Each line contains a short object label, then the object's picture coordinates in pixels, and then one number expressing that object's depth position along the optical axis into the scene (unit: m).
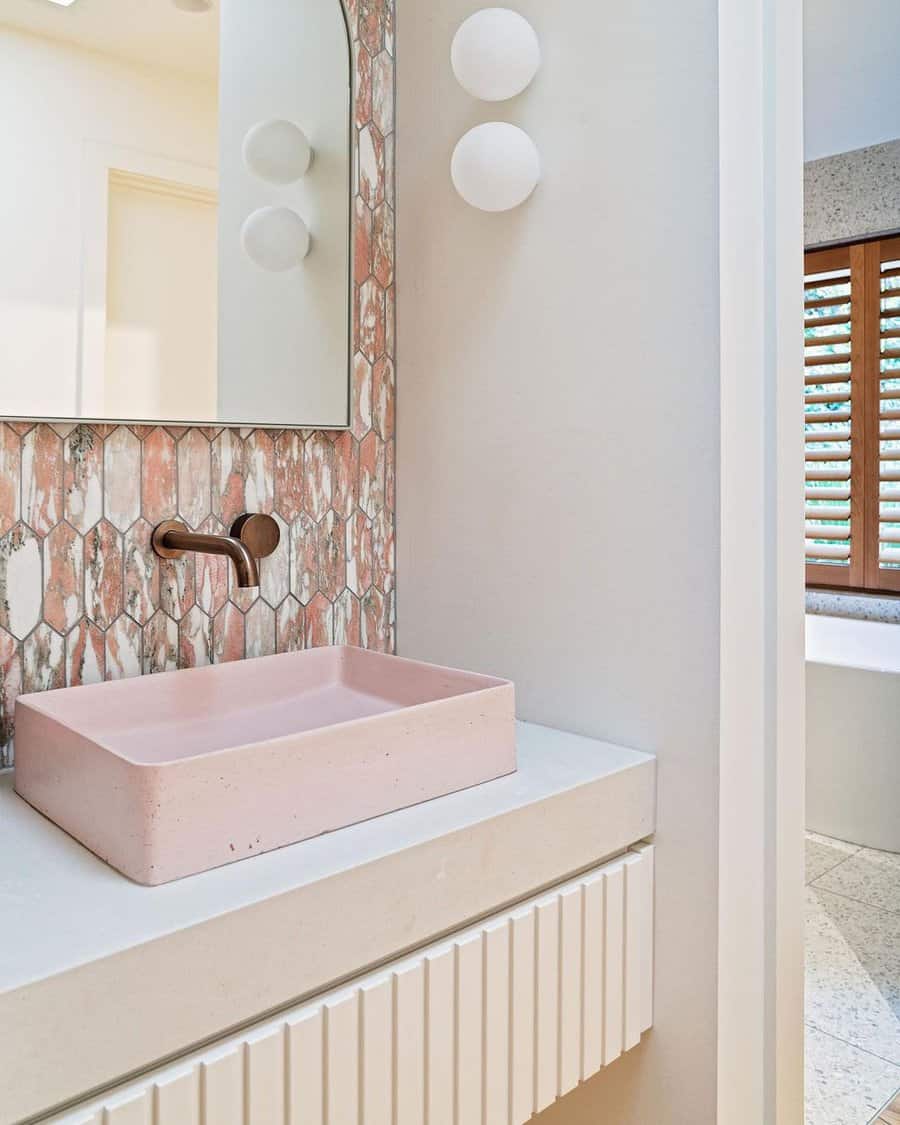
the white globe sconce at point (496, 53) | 1.31
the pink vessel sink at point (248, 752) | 0.87
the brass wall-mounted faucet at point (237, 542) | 1.17
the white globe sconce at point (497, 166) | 1.33
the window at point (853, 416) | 3.72
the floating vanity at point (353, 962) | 0.74
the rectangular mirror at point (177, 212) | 1.17
